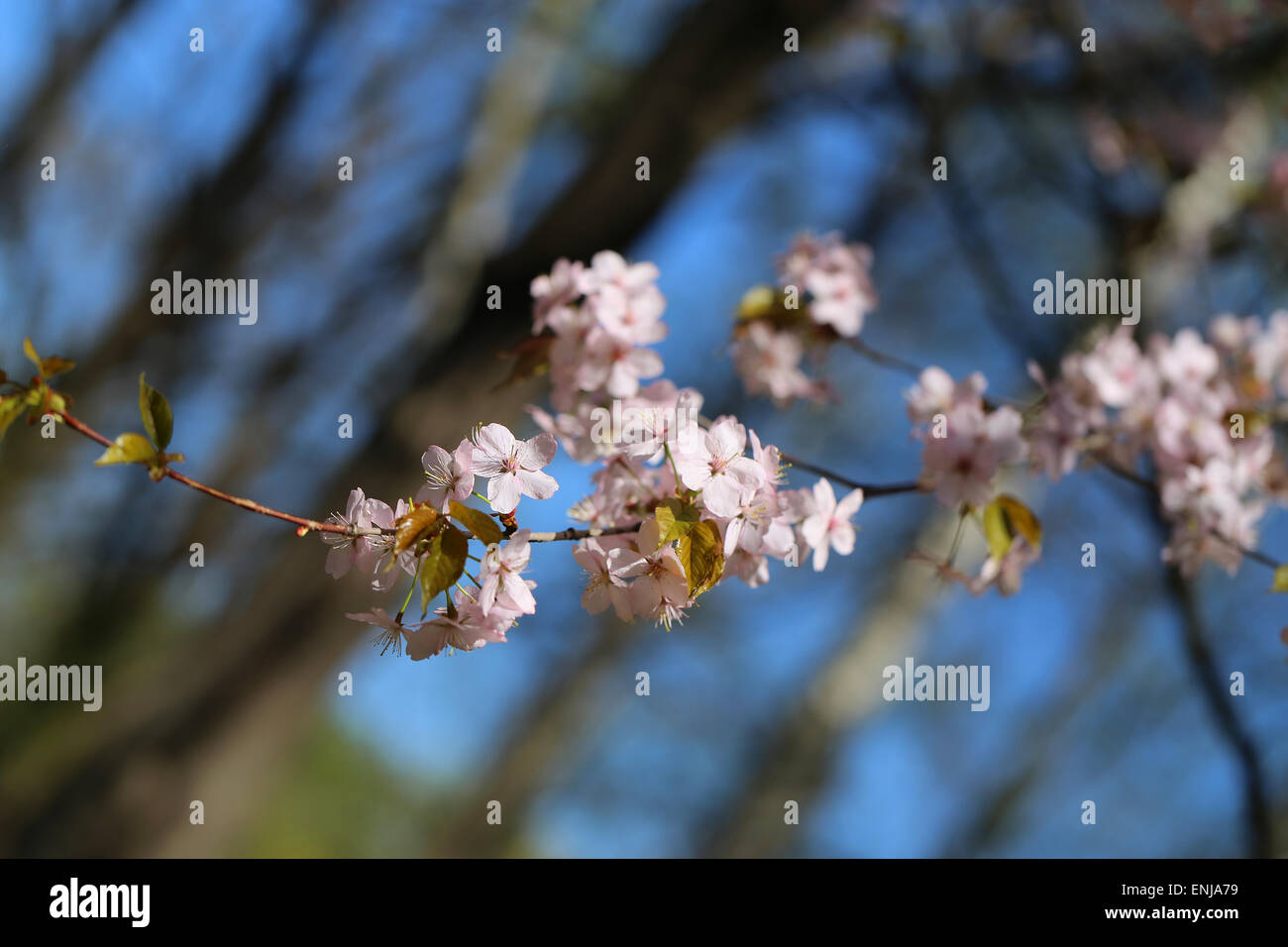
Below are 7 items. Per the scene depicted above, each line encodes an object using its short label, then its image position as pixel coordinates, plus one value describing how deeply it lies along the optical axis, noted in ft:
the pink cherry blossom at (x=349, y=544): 2.46
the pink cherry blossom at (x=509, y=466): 2.49
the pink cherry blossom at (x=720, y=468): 2.43
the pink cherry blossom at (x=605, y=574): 2.49
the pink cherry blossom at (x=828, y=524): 2.93
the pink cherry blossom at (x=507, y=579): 2.37
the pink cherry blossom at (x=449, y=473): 2.42
